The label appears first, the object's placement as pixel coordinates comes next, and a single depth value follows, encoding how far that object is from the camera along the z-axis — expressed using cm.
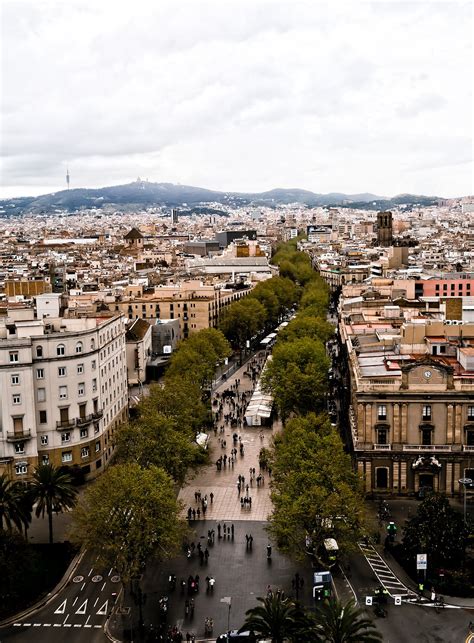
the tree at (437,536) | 4488
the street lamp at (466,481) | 5163
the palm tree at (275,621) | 3366
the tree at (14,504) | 4697
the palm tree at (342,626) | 3259
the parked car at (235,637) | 3707
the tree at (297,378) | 7362
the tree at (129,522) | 4150
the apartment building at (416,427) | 5741
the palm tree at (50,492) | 4988
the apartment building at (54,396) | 6041
